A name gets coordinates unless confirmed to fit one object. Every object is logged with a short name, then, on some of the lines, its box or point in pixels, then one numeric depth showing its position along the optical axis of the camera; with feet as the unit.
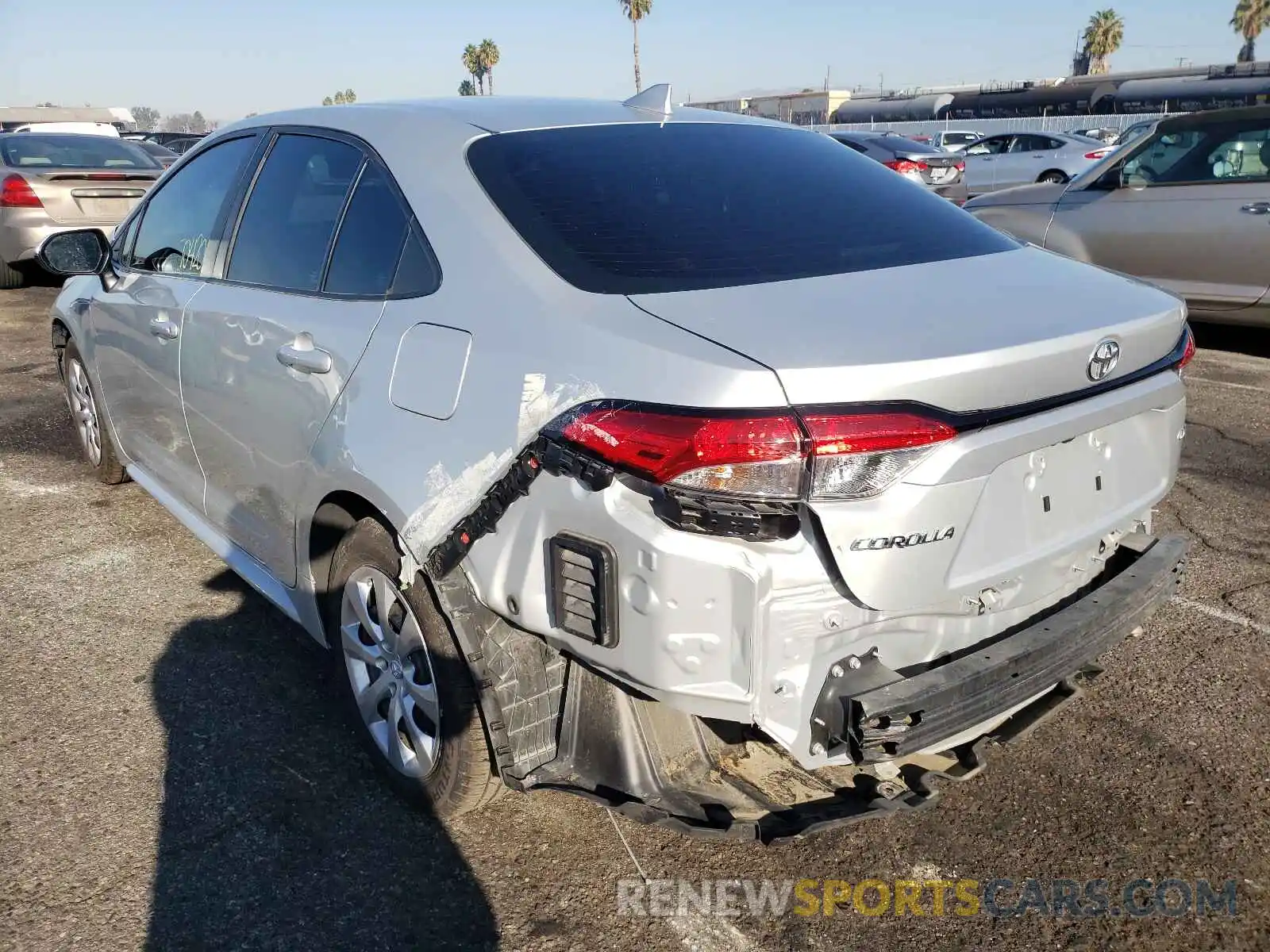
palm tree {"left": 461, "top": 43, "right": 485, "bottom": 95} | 290.15
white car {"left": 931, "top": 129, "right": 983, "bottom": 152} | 92.68
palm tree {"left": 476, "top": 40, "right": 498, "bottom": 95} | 285.64
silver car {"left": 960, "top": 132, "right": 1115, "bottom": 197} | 65.51
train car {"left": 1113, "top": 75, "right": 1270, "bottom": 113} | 105.91
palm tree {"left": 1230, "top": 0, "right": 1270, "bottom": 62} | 229.45
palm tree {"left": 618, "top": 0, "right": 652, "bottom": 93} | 229.17
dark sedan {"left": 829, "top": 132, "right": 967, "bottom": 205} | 58.39
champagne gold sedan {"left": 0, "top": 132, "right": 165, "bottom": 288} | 33.55
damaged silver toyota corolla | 6.44
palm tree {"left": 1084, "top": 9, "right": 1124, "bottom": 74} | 235.81
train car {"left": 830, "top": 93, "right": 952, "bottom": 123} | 157.79
